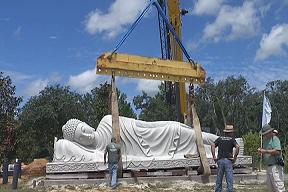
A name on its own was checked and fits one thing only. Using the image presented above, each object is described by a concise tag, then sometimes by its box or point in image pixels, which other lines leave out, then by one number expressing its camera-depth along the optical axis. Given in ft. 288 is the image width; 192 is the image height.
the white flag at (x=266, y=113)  40.32
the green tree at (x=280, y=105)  169.58
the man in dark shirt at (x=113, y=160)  43.09
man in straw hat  31.09
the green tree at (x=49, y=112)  110.22
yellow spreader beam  48.19
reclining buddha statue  48.70
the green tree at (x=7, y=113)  84.38
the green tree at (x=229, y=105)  170.09
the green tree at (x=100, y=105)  100.01
